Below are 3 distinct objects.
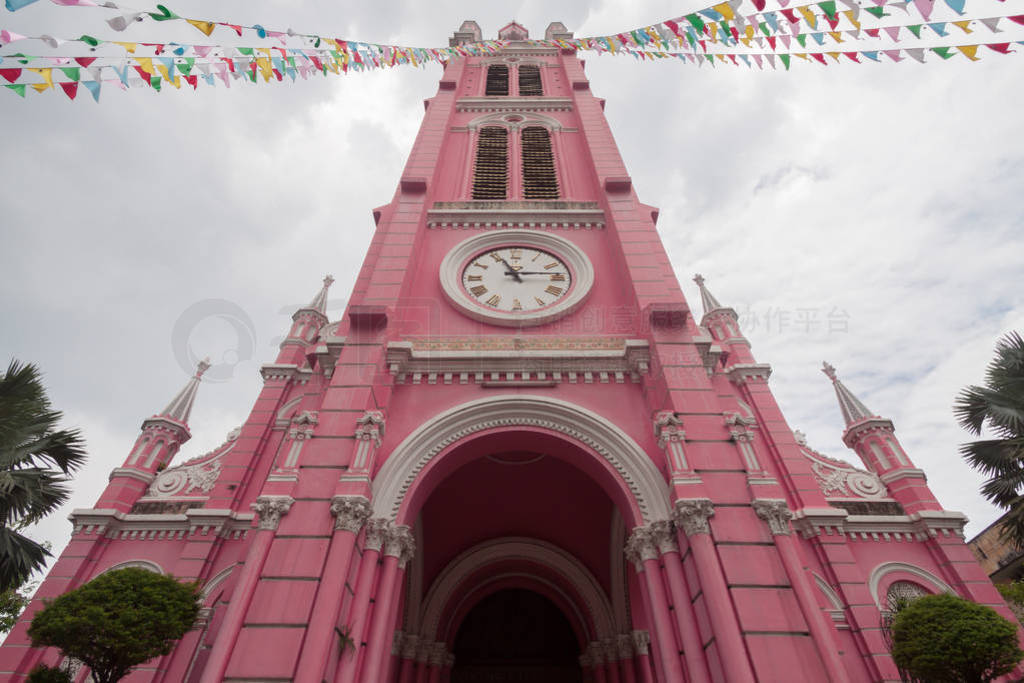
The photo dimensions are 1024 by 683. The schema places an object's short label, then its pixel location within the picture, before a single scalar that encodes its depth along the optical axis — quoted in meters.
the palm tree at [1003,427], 8.81
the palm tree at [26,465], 8.23
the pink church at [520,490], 6.84
